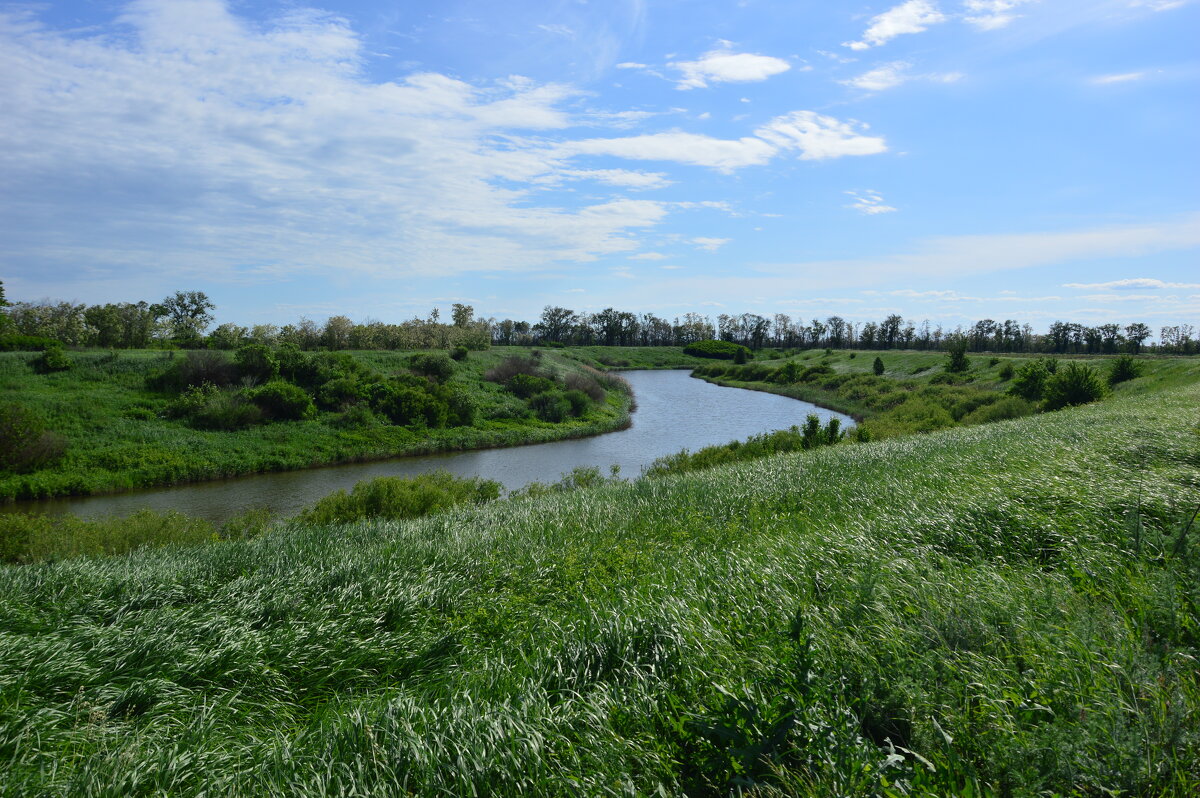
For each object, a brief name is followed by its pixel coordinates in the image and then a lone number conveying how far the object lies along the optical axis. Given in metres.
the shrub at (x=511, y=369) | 46.03
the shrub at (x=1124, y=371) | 36.49
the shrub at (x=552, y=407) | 40.75
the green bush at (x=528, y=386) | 43.97
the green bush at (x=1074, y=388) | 27.31
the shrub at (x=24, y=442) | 21.72
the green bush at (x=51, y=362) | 30.23
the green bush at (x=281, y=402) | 31.72
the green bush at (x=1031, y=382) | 34.62
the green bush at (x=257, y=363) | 34.25
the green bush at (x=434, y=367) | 42.22
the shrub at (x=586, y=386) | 46.44
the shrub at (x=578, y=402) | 42.59
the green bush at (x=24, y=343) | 33.94
